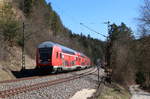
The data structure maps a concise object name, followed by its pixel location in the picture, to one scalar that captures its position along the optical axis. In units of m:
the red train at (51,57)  32.34
